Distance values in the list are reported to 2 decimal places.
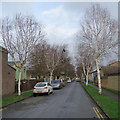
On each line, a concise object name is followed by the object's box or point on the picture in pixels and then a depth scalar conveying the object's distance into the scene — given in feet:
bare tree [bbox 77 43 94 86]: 61.38
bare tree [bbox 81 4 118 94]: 53.57
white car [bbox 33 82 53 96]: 56.08
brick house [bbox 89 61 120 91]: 62.57
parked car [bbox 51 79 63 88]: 91.55
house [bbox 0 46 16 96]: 52.19
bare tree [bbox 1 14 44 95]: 50.80
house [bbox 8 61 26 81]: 134.50
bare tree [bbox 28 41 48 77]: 56.08
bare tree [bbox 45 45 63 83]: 106.73
